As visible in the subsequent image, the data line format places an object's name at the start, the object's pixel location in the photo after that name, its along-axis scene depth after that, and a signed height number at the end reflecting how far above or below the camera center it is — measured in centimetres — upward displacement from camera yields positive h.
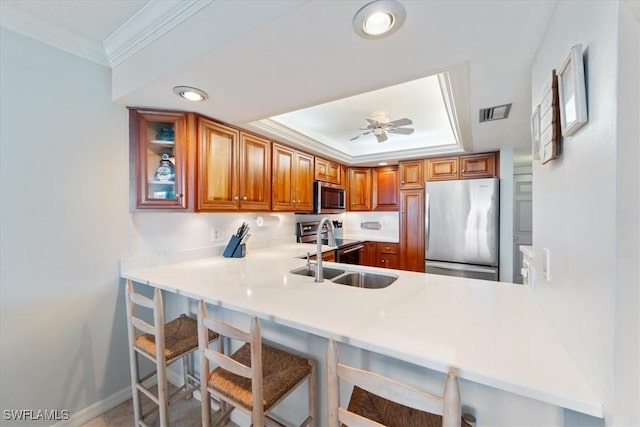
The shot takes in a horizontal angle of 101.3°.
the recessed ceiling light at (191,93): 159 +76
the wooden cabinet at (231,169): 206 +38
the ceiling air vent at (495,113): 185 +75
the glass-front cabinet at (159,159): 190 +40
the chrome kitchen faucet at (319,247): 164 -23
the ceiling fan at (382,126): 251 +84
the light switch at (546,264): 97 -19
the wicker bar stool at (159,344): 138 -76
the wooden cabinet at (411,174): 363 +55
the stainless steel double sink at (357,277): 185 -47
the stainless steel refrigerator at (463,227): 301 -18
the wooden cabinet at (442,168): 338 +58
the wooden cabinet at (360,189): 429 +39
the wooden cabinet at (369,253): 412 -64
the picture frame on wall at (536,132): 105 +34
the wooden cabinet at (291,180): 281 +38
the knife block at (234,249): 247 -35
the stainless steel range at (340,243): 359 -43
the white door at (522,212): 424 +2
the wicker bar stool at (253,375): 102 -73
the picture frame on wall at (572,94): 65 +31
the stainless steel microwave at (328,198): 341 +21
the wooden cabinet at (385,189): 412 +39
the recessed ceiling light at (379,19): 94 +74
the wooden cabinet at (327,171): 353 +60
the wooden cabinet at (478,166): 314 +58
